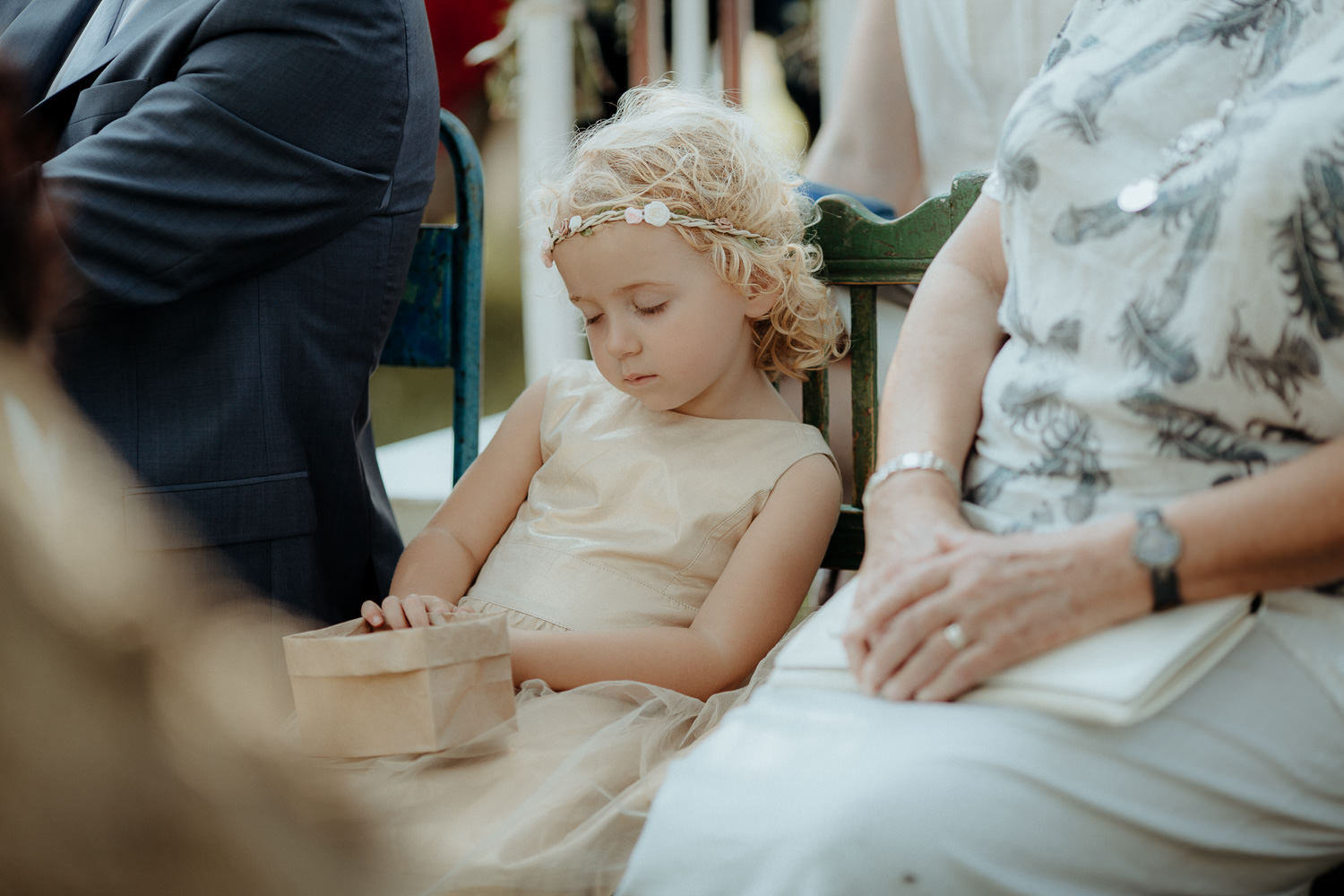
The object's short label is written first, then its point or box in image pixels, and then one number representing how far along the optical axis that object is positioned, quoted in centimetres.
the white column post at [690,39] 499
